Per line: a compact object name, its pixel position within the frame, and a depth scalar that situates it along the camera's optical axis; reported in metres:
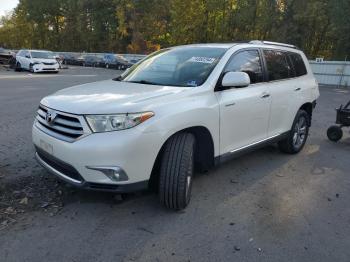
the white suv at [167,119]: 3.23
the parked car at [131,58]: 30.80
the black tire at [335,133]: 6.81
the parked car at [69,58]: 40.46
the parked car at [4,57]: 30.49
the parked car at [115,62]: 31.50
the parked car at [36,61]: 22.81
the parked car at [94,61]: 35.61
